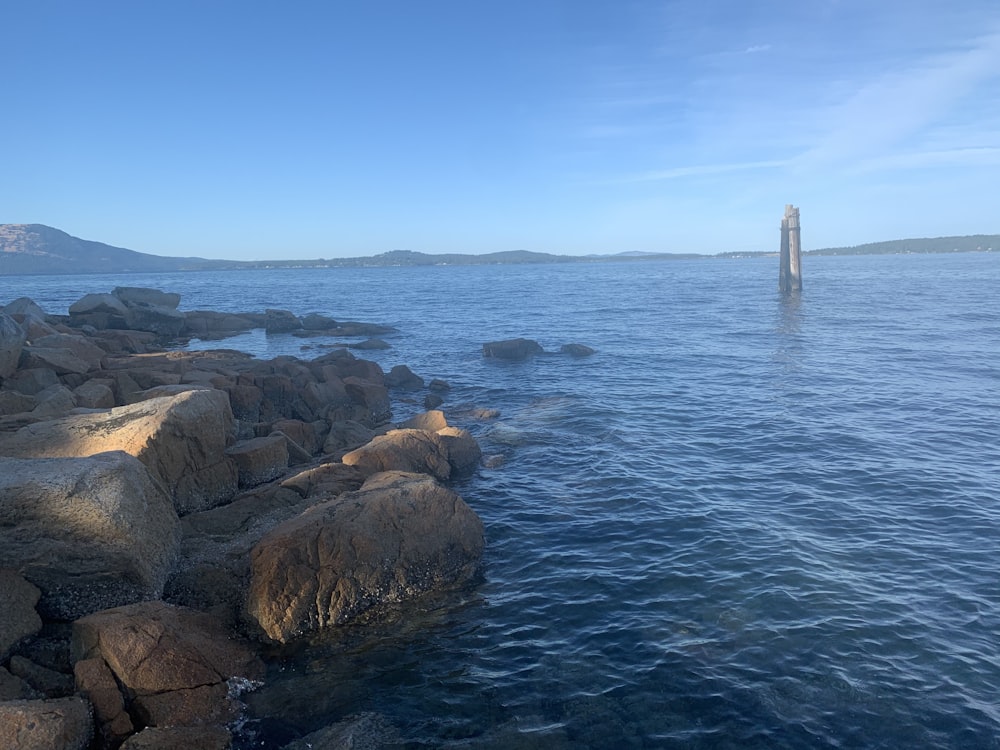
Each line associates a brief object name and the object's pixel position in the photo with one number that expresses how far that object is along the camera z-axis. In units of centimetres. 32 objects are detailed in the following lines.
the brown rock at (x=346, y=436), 1755
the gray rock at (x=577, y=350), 3628
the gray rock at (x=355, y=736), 733
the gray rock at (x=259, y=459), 1373
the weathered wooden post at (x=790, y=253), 6531
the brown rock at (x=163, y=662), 752
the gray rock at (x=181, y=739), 688
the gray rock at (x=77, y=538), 866
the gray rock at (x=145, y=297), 4606
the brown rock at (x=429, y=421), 1858
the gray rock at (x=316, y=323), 4766
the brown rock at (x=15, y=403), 1486
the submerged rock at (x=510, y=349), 3519
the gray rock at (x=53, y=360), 1881
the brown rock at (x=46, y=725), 624
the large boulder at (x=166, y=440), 1168
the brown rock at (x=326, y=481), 1295
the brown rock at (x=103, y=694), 714
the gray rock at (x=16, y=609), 797
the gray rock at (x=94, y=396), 1596
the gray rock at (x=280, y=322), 4695
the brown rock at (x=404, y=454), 1461
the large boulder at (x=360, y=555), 959
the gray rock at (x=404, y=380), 2789
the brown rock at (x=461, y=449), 1683
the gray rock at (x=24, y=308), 3072
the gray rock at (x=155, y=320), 3997
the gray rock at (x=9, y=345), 1772
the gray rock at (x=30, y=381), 1752
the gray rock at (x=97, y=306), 3859
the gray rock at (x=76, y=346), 2099
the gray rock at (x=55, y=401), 1415
